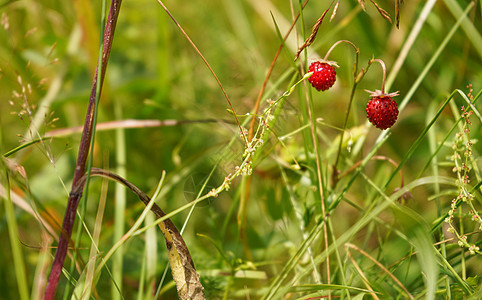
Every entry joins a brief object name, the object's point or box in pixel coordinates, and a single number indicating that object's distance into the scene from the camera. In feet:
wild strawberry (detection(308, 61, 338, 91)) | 1.92
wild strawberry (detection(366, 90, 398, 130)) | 1.91
